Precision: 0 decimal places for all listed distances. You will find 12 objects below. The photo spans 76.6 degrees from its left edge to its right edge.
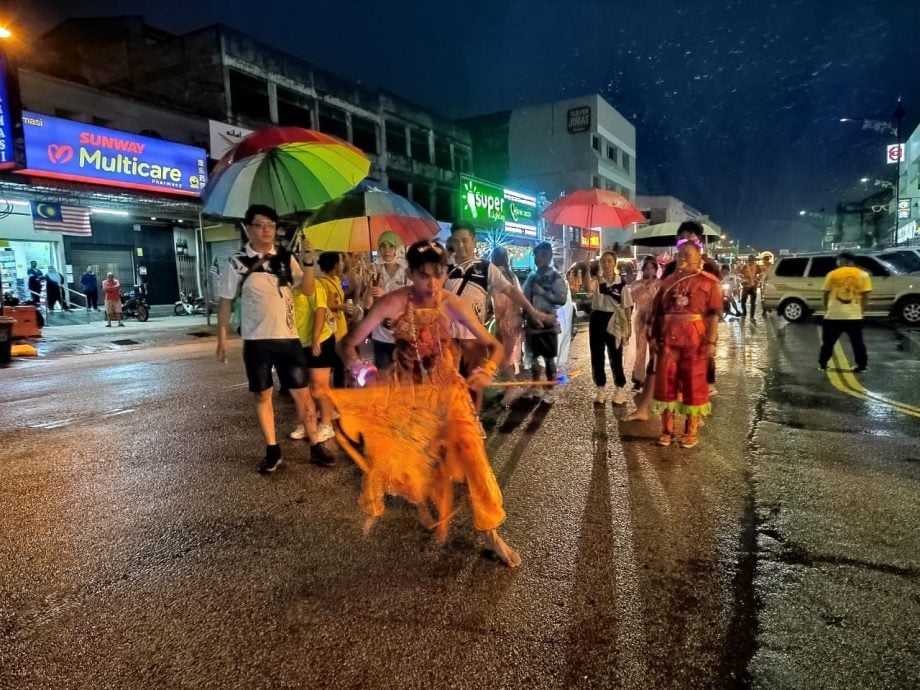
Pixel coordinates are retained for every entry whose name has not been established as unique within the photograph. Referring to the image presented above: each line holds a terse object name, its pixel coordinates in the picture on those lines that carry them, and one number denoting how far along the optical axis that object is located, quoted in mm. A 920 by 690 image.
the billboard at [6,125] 12148
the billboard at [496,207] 30781
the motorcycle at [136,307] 19359
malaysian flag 15602
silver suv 15047
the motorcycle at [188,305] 21750
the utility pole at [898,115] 30578
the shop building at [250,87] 23250
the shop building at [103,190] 14391
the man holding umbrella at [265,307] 4355
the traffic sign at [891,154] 43031
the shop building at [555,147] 45938
